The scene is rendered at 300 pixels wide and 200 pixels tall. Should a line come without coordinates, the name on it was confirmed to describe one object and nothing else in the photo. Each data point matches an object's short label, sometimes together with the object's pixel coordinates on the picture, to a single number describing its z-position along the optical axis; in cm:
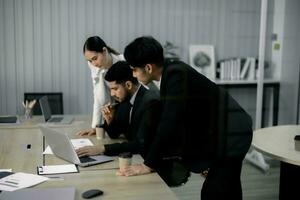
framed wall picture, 484
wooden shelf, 473
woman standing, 292
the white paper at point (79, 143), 238
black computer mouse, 162
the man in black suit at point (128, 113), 226
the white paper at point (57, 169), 195
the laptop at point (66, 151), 204
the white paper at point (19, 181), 171
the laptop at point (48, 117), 328
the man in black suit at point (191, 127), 197
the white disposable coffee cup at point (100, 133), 271
